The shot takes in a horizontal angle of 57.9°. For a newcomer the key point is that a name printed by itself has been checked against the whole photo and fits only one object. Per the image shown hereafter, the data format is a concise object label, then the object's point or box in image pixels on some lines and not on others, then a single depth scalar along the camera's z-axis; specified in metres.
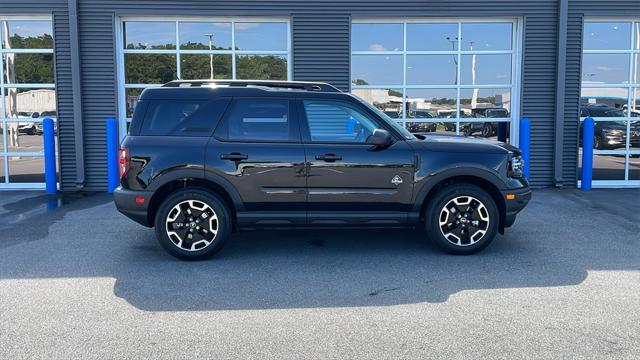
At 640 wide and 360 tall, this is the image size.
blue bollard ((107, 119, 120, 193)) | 10.22
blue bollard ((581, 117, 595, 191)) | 10.65
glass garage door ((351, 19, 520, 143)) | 11.34
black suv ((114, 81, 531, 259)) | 6.02
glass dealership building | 10.93
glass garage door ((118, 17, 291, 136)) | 11.17
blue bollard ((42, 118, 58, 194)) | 10.53
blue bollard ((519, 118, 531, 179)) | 10.68
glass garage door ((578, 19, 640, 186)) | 11.34
